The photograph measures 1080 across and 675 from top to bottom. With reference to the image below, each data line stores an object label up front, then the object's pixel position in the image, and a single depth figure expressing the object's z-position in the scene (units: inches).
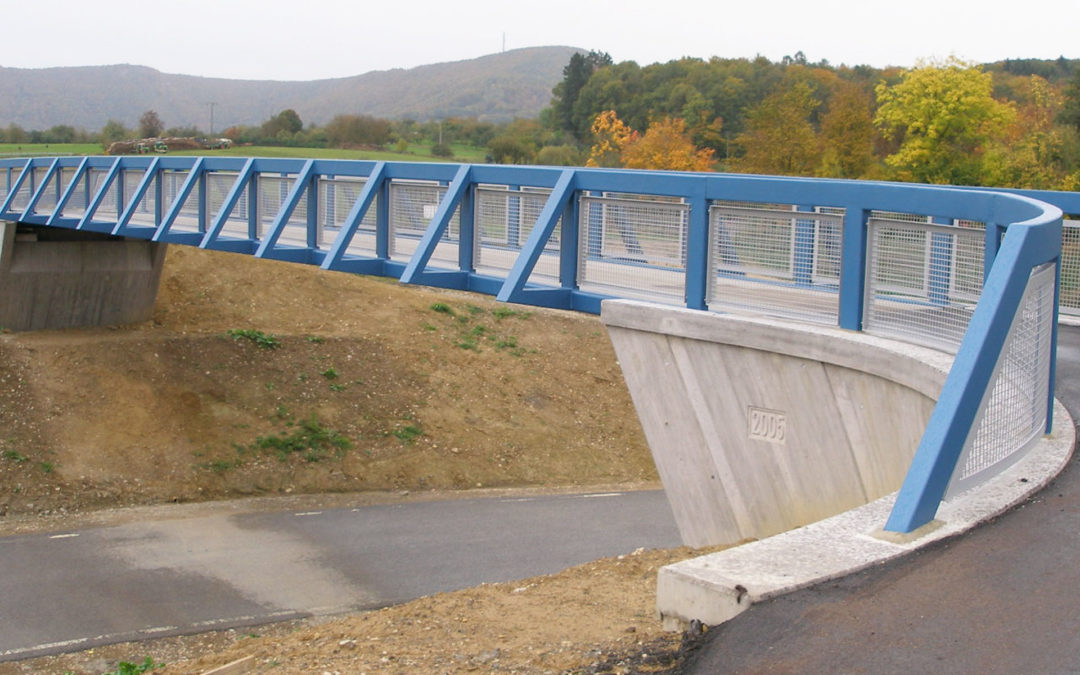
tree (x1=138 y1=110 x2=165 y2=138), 4276.6
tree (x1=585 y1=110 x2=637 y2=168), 2940.5
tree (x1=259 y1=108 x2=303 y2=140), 4286.4
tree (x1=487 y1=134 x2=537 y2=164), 3441.4
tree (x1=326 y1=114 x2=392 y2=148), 4089.6
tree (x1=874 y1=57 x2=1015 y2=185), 2140.7
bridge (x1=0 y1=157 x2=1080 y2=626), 274.8
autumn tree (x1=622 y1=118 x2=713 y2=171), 2381.9
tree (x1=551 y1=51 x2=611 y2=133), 4675.2
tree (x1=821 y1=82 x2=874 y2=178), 2229.3
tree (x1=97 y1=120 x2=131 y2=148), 3841.5
